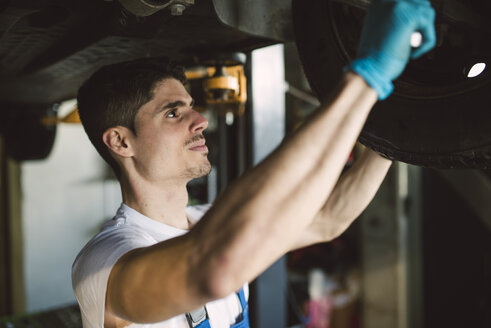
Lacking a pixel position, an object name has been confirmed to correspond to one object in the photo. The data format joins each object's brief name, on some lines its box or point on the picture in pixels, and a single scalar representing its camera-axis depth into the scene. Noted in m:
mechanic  0.58
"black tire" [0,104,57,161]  2.20
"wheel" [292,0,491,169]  0.76
